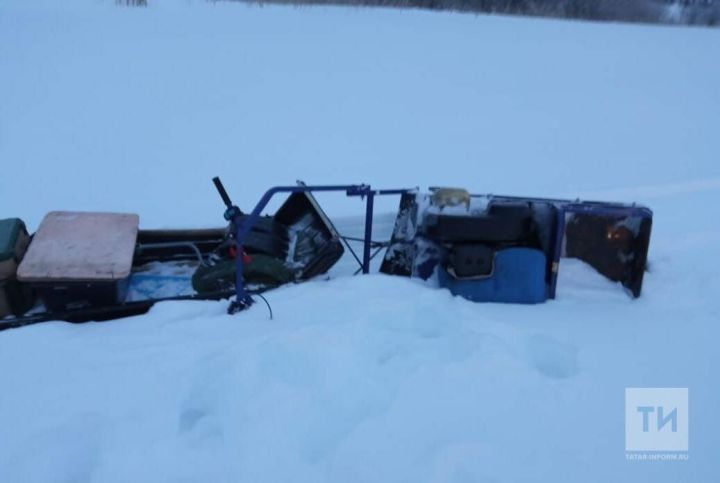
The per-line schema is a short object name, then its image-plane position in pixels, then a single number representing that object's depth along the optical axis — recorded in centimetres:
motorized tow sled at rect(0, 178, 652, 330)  322
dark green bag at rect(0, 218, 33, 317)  320
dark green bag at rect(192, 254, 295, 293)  341
